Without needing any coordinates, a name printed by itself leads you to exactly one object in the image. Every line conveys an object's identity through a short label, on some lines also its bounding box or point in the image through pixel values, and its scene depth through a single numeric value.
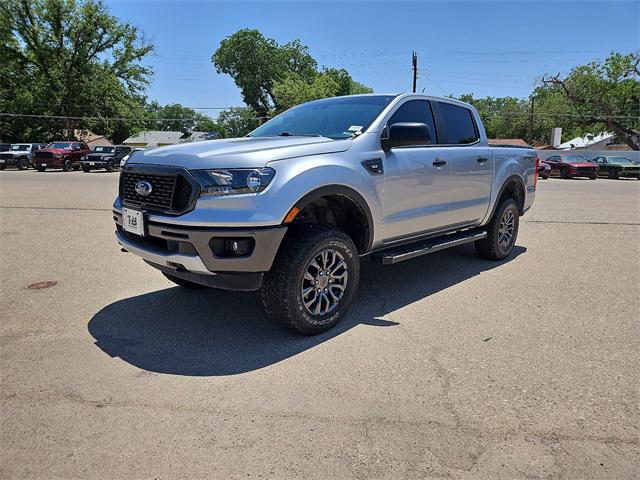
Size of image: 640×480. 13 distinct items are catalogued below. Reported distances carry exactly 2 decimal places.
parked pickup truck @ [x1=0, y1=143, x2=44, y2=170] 30.95
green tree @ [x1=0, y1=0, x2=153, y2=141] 41.19
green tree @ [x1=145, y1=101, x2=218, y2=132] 118.06
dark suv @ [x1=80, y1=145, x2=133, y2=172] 28.53
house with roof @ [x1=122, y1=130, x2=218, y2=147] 85.19
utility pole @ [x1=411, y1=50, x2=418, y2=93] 42.47
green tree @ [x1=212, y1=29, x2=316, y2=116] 71.00
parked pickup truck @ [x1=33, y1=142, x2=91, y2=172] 28.23
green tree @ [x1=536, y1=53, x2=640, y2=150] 44.09
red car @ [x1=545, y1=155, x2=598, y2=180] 27.44
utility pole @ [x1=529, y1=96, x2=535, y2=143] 67.86
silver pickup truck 3.33
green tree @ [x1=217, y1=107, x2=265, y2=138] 74.25
